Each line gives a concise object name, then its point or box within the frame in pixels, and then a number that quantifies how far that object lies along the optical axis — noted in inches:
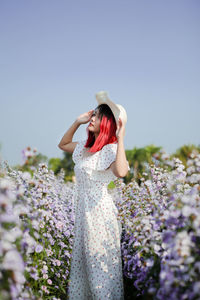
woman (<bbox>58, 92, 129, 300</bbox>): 88.7
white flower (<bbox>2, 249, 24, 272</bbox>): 49.2
